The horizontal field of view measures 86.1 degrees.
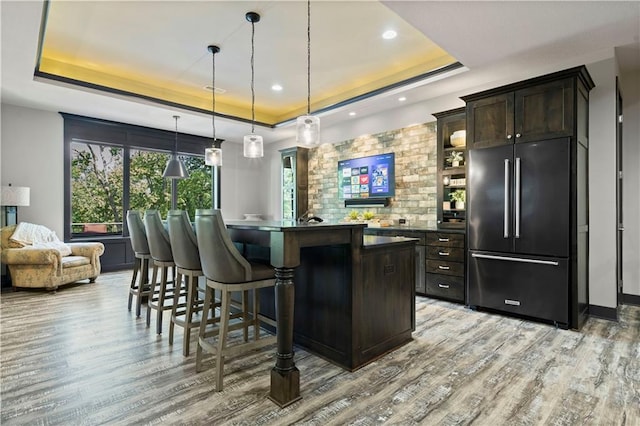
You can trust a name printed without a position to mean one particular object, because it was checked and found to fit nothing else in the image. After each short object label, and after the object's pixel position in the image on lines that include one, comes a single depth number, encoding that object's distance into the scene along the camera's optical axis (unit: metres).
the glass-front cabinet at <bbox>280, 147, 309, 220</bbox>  7.05
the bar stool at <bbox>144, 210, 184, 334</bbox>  3.23
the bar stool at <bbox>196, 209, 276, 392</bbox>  2.21
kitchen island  2.05
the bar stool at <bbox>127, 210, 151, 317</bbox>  3.73
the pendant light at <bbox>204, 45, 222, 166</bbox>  4.17
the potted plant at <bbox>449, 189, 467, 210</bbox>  4.54
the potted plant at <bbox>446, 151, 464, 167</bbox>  4.57
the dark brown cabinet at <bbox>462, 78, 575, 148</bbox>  3.33
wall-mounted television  5.58
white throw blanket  4.89
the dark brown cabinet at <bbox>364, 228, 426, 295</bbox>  4.57
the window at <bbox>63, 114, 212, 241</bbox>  6.10
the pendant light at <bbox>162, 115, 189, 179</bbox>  5.43
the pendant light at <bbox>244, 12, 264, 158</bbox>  3.84
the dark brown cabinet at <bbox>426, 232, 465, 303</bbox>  4.21
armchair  4.66
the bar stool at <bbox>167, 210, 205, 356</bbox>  2.70
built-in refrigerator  3.34
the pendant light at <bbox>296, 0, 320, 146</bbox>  3.16
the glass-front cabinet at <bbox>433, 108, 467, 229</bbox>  4.52
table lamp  4.84
